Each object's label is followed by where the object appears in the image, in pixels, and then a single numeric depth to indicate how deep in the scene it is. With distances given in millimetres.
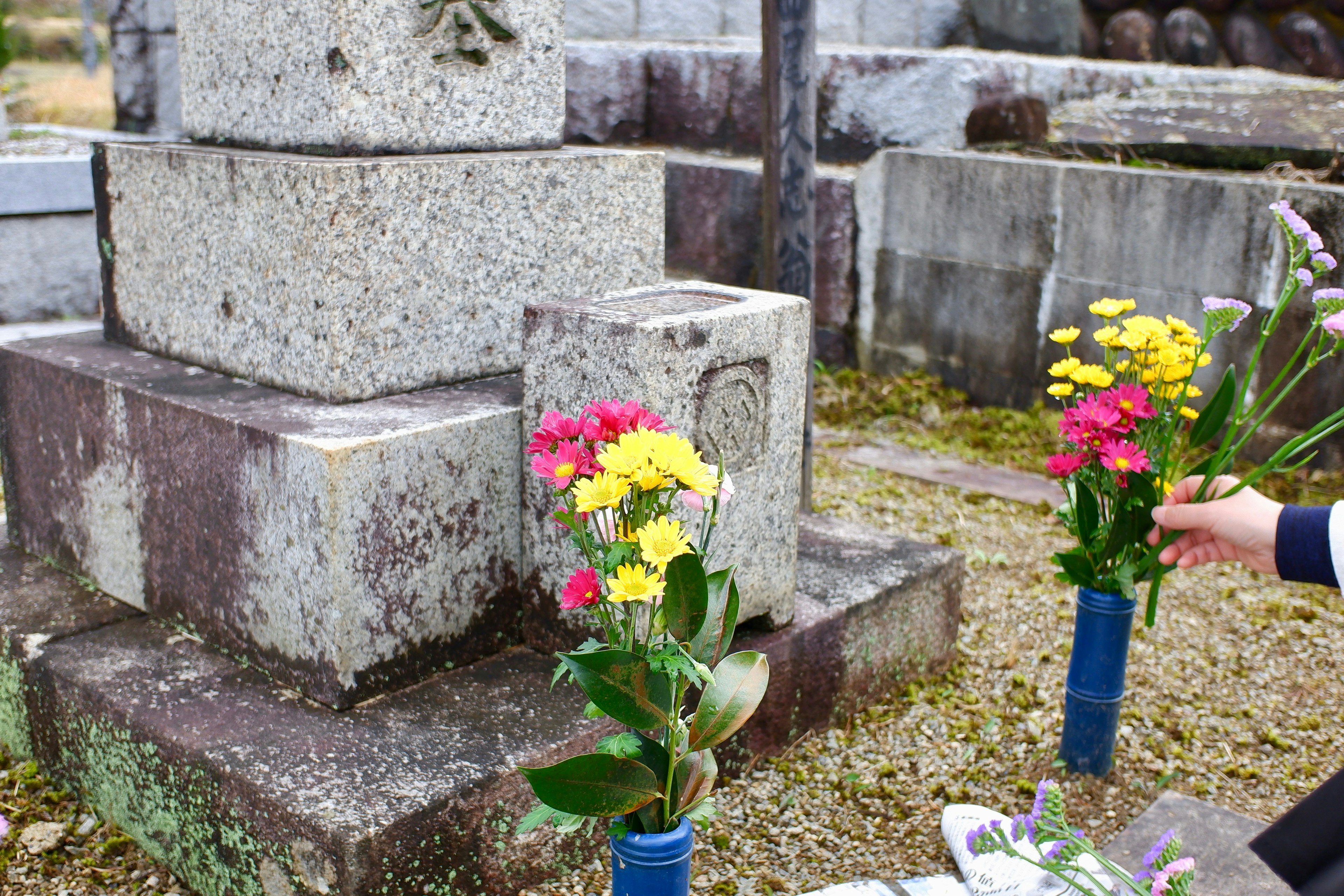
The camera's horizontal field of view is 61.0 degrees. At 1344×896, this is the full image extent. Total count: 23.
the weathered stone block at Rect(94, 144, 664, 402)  2061
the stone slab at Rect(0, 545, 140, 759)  2182
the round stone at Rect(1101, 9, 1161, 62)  6090
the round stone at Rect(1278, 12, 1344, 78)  5930
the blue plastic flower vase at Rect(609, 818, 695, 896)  1356
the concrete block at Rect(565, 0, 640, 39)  5875
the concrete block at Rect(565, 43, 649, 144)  5520
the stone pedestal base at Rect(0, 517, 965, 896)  1692
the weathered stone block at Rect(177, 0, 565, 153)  2105
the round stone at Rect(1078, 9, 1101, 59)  6172
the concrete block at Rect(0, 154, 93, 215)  5191
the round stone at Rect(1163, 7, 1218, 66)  6023
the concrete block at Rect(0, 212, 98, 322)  5332
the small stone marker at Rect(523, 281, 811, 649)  1908
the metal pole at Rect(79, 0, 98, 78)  13469
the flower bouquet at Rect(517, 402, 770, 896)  1242
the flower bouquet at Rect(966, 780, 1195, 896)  1356
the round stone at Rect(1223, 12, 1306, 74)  6031
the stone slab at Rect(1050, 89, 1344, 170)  4336
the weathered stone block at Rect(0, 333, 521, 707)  1930
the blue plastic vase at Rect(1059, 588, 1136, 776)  2137
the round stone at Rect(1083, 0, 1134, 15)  6164
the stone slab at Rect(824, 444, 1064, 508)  3938
